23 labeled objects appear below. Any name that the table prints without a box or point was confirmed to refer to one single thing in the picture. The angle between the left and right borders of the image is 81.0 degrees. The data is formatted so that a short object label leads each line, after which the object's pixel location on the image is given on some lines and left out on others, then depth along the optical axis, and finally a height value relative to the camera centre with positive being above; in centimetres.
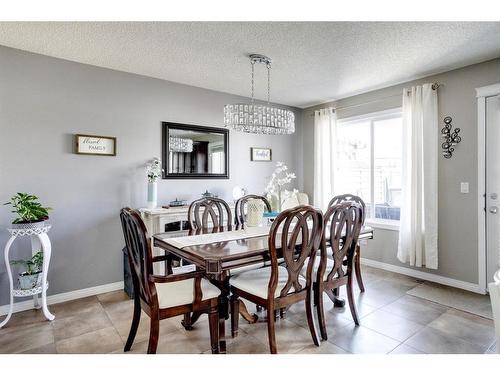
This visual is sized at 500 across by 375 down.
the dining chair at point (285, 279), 192 -68
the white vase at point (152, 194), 331 -7
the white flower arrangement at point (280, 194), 304 -8
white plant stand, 243 -61
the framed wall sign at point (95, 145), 303 +46
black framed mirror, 364 +47
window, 399 +36
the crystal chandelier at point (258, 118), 271 +65
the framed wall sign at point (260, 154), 448 +52
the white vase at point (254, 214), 275 -26
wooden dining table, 182 -43
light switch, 318 -2
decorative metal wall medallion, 324 +53
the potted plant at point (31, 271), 253 -73
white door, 296 -1
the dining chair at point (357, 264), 300 -83
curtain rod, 338 +117
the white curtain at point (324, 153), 451 +51
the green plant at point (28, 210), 247 -19
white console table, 317 -34
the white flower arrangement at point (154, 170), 333 +20
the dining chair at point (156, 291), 178 -69
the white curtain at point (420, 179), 339 +8
